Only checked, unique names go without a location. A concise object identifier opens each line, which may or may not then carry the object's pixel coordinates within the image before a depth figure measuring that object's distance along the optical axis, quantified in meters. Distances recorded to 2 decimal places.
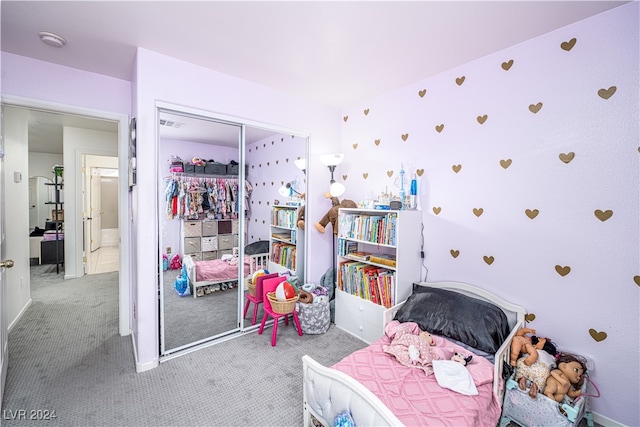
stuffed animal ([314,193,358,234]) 3.07
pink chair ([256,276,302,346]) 2.68
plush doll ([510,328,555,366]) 1.69
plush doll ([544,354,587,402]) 1.56
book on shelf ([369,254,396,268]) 2.53
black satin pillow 1.87
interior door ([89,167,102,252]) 6.37
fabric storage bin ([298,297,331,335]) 2.78
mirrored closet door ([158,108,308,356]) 2.47
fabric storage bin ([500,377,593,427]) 1.50
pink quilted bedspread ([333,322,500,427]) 1.34
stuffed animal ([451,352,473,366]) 1.71
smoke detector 1.91
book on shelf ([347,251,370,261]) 2.77
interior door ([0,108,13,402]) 1.78
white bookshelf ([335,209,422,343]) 2.46
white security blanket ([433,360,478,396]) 1.50
